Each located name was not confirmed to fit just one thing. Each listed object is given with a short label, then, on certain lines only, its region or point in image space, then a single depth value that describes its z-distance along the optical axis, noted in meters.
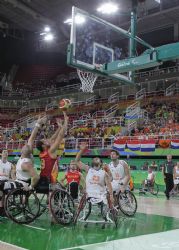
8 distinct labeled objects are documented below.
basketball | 7.36
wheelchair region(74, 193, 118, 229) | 7.50
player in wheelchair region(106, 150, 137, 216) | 8.93
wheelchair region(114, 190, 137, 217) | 8.85
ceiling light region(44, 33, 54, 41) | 30.48
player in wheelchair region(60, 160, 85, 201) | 10.72
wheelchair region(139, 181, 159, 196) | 16.14
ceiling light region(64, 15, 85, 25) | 10.12
